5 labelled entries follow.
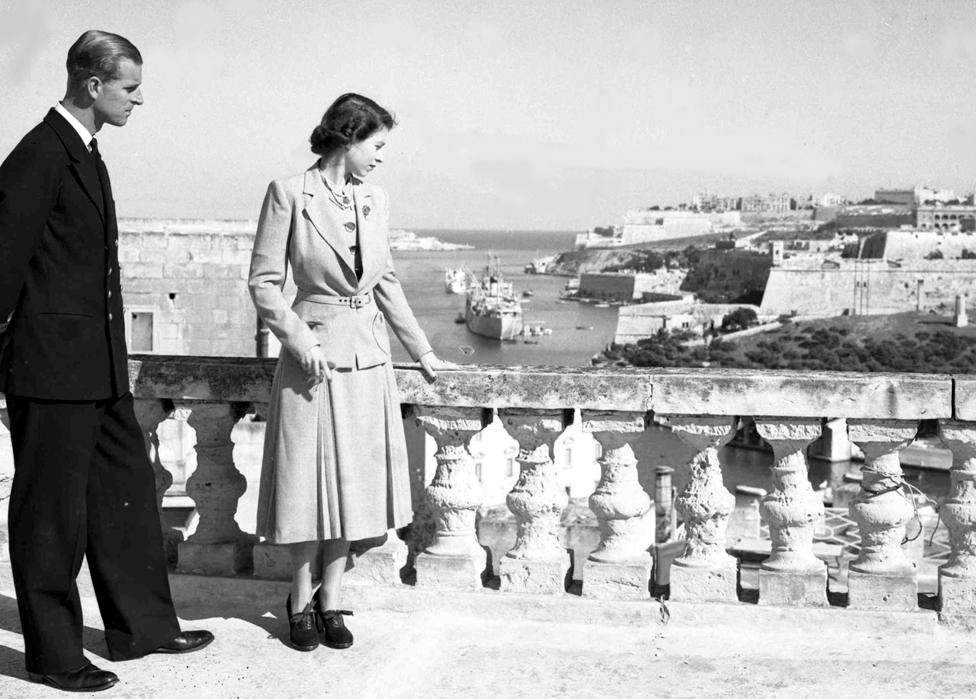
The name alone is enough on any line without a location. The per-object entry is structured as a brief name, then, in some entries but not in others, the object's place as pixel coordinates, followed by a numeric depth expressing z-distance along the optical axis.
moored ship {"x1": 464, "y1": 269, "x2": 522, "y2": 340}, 98.62
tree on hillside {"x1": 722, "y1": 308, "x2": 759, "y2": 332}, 101.12
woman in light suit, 3.64
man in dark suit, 3.34
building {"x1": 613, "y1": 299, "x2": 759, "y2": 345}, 99.19
